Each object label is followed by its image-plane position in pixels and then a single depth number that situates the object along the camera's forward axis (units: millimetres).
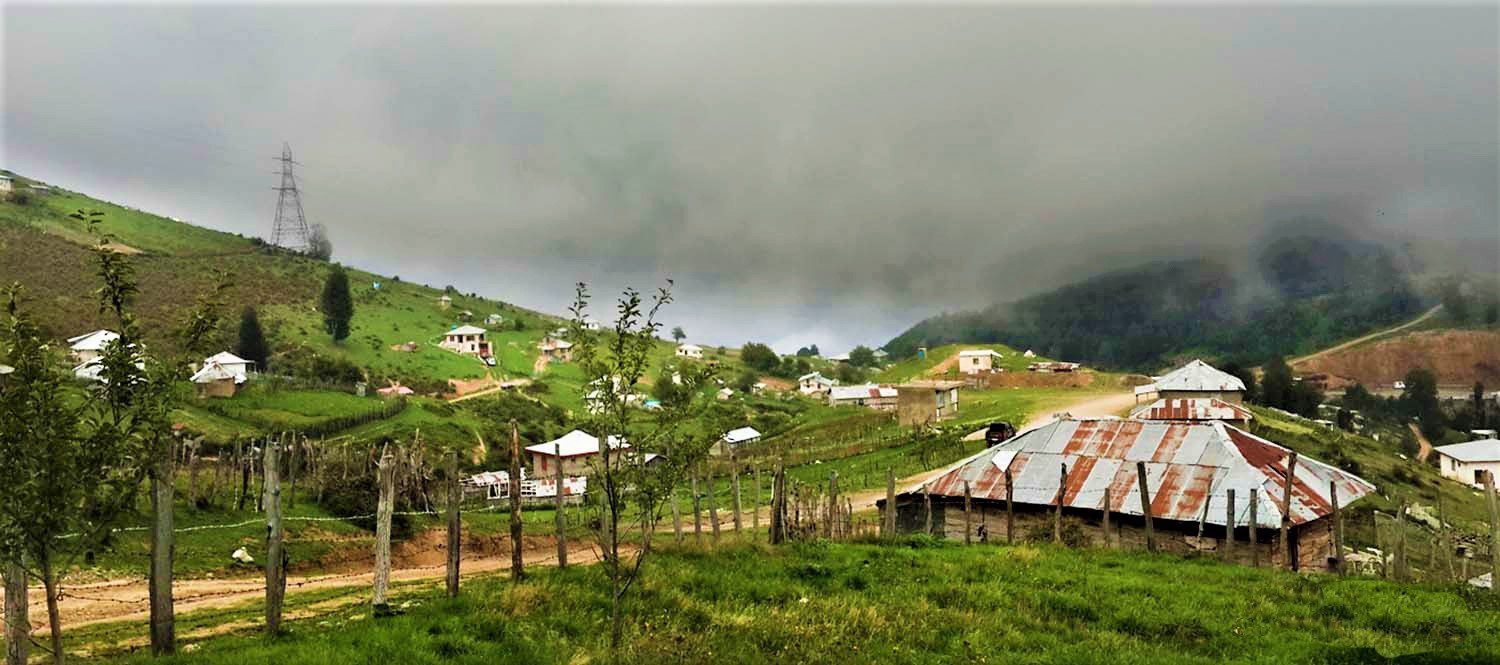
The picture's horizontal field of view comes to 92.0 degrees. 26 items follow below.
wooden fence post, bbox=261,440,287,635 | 10625
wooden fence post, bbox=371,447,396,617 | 12227
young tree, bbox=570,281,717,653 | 9547
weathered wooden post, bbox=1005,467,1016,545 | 22594
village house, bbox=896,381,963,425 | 69250
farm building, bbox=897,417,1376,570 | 21812
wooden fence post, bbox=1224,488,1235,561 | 19375
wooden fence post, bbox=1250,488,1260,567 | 19066
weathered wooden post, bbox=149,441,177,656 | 9680
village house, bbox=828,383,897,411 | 107188
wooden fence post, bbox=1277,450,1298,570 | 19734
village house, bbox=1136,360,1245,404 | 63688
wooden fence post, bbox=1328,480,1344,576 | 18172
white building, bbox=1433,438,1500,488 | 64812
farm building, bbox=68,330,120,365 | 57394
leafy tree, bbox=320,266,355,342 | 97062
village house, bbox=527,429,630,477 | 53656
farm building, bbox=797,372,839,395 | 140125
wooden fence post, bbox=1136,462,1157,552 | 20328
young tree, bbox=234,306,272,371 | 77812
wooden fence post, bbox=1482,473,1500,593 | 15826
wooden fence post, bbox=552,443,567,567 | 15173
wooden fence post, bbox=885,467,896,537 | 22344
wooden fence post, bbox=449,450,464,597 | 12703
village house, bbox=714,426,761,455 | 68375
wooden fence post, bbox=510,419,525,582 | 13984
